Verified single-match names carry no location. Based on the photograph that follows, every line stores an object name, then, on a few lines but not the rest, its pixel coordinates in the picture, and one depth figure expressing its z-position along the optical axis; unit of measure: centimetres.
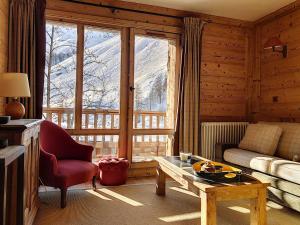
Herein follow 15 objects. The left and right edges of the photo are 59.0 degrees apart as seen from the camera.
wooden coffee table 198
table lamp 234
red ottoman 346
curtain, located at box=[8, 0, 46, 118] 315
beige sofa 258
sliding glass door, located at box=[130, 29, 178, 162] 398
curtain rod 361
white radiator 414
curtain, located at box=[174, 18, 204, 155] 397
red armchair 273
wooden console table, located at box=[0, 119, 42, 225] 177
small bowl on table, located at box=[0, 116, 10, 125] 183
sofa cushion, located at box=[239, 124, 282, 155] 337
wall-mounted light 375
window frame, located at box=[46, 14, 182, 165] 374
